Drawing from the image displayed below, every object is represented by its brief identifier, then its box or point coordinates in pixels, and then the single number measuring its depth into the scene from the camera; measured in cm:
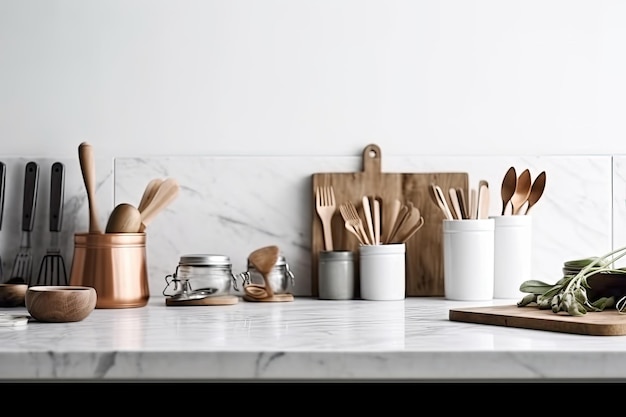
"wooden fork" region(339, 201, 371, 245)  272
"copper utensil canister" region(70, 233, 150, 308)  255
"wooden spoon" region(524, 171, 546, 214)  271
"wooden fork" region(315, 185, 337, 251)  277
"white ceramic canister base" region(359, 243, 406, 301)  268
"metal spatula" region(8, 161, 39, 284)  275
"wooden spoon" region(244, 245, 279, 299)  265
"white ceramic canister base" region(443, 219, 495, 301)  266
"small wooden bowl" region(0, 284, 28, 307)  258
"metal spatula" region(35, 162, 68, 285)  276
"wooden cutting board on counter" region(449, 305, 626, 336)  216
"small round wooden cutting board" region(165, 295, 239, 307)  260
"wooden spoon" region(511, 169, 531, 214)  271
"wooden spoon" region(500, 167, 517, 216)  270
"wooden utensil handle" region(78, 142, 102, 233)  267
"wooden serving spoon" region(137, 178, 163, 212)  268
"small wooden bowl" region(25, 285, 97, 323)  232
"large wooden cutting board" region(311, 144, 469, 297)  279
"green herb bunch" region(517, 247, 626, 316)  227
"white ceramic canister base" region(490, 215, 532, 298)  271
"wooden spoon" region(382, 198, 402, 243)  275
